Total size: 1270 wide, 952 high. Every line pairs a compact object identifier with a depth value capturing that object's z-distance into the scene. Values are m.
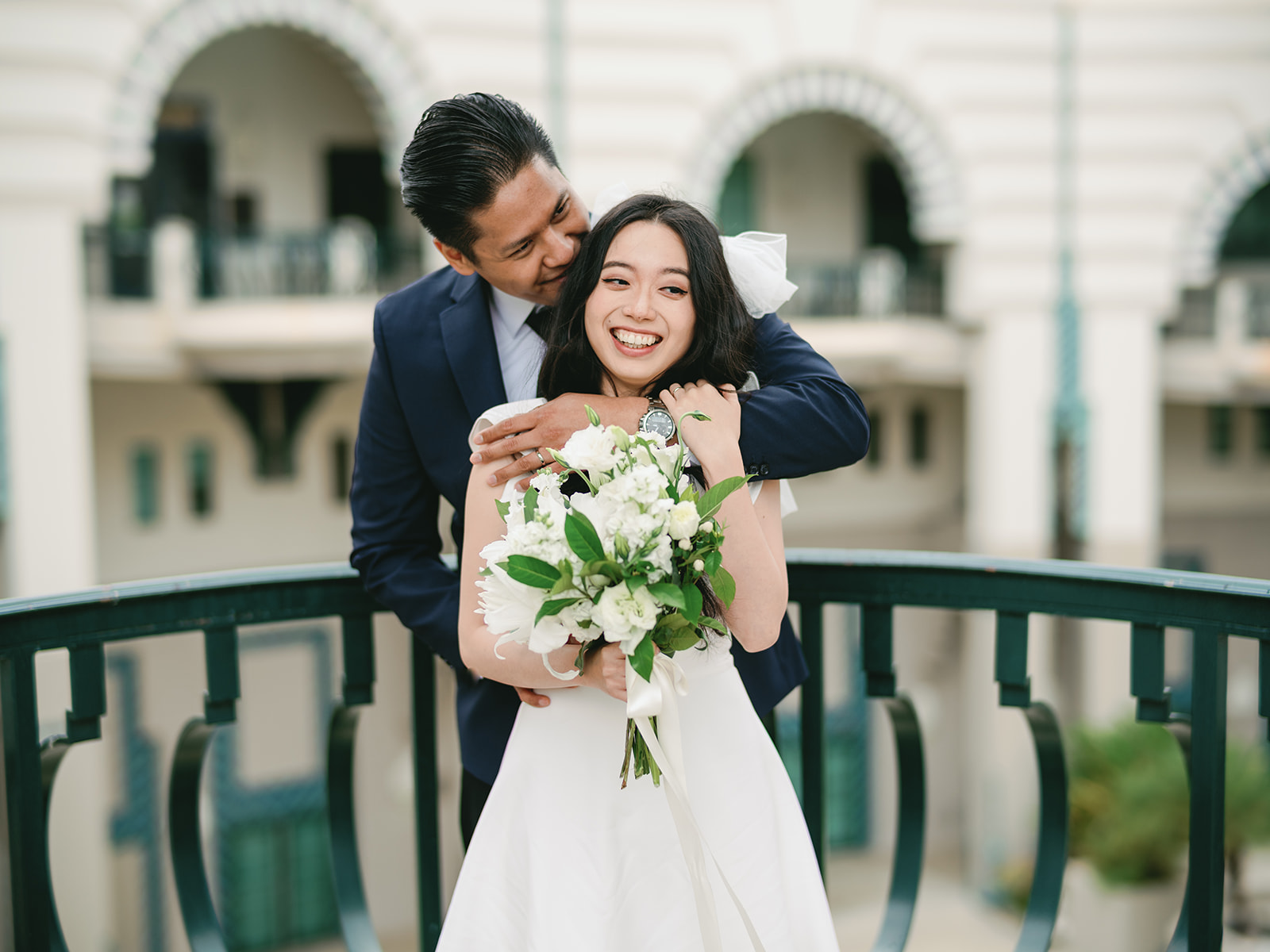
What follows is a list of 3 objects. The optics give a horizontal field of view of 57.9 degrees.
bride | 1.67
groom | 1.75
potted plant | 9.03
